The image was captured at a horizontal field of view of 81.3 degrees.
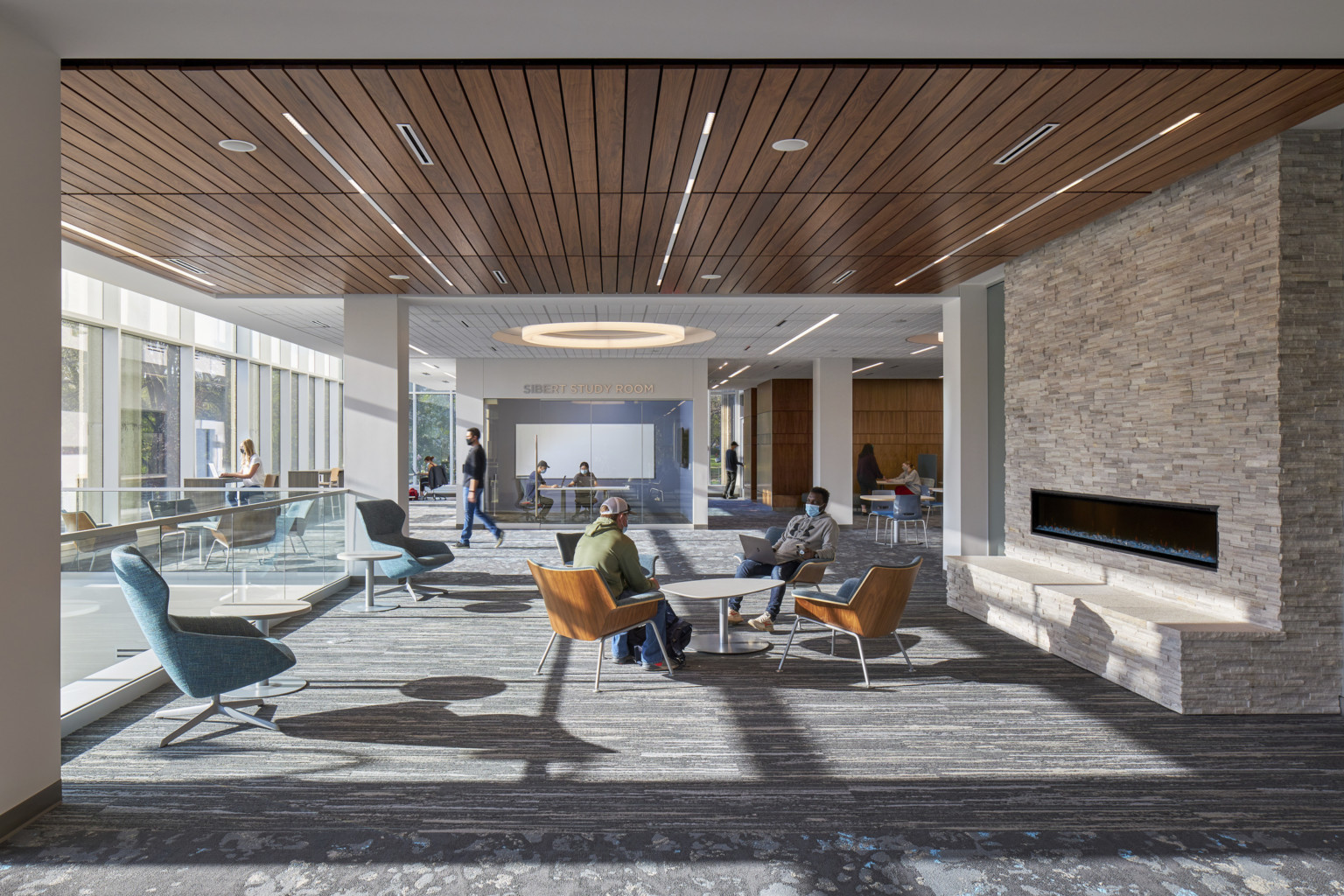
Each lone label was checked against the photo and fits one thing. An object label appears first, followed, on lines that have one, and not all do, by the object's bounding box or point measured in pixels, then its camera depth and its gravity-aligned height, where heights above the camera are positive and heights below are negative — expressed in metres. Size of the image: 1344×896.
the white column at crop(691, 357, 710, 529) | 16.34 -0.03
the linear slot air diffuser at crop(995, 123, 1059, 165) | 4.68 +1.93
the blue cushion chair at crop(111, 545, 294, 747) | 4.12 -1.06
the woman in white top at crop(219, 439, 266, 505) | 11.87 -0.28
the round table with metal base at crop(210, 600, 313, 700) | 4.75 -1.00
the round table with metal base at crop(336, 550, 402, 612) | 7.78 -1.25
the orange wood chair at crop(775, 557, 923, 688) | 5.50 -1.09
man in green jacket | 5.70 -0.80
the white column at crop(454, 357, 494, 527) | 16.41 +1.25
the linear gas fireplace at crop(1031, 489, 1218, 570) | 5.42 -0.56
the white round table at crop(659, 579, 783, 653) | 5.99 -1.08
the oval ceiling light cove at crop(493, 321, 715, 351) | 11.42 +1.83
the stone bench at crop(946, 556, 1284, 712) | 4.76 -1.25
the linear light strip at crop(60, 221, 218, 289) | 6.97 +2.00
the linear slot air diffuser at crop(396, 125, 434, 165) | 4.66 +1.92
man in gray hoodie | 7.18 -0.87
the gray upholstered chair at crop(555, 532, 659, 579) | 7.18 -0.95
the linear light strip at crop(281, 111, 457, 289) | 4.62 +1.93
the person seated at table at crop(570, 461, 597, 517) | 16.70 -0.62
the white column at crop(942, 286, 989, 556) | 9.68 +0.33
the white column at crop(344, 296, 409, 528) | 9.75 +0.67
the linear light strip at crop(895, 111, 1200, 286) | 4.51 +1.93
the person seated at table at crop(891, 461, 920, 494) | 16.48 -0.55
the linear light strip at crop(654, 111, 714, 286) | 4.57 +1.93
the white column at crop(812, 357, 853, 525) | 17.00 +0.49
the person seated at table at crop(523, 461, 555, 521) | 16.81 -0.95
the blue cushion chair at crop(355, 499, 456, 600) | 8.21 -1.00
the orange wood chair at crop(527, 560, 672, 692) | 5.27 -1.06
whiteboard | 16.67 +0.17
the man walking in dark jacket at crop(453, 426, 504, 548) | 12.17 -0.44
